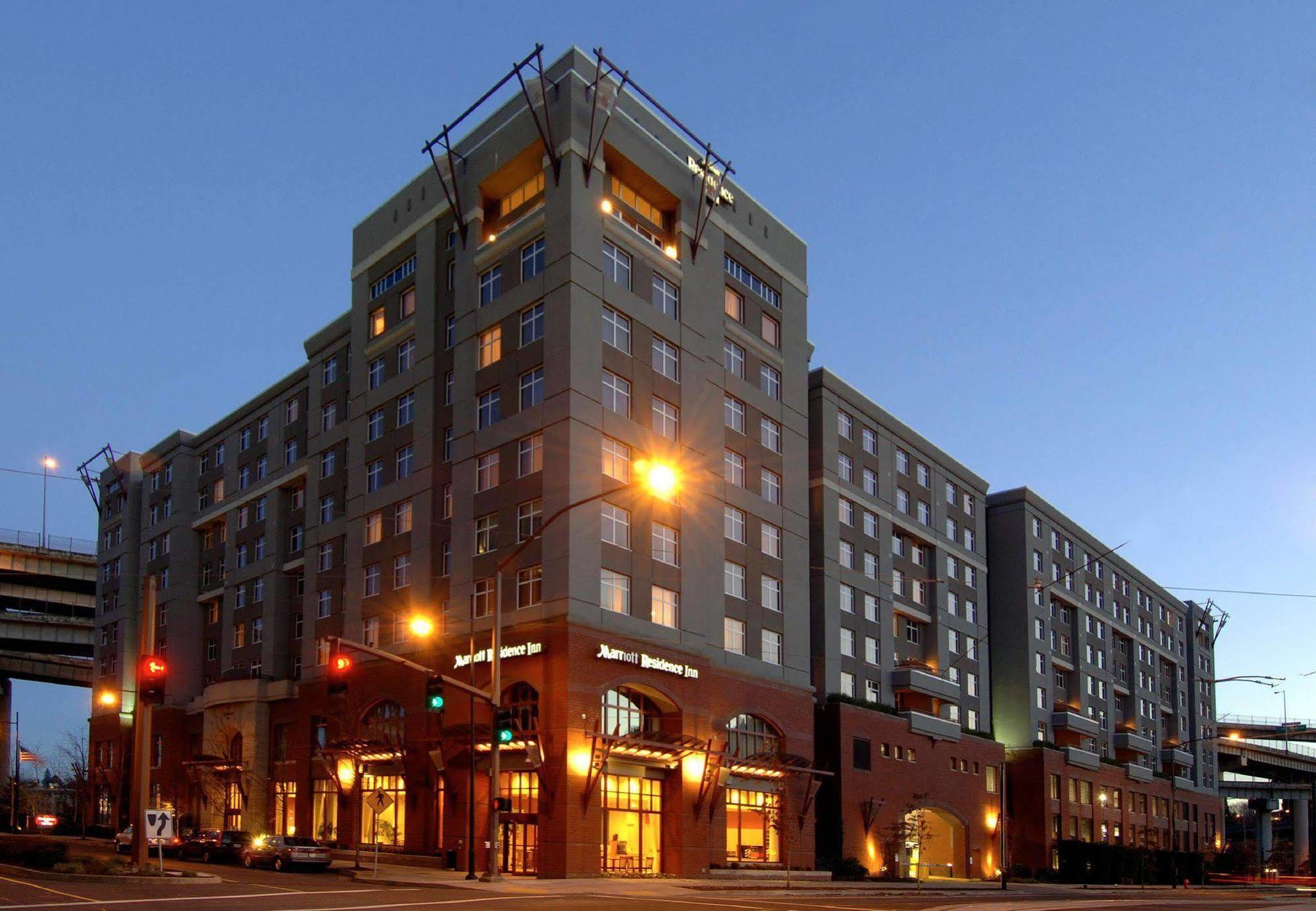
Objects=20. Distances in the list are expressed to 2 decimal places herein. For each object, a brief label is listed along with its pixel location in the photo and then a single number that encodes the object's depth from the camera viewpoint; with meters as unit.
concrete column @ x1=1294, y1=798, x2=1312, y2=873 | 154.19
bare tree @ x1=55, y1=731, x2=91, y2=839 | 90.56
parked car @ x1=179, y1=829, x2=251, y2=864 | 53.91
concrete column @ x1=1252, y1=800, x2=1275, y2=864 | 161.50
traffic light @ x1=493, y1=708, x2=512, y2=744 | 38.16
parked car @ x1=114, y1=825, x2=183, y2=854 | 55.00
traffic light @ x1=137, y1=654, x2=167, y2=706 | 32.97
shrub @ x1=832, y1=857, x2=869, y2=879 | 67.25
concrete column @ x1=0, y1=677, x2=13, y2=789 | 113.81
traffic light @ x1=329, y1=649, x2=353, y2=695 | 32.38
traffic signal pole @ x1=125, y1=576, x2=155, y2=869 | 35.03
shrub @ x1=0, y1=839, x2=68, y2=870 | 36.66
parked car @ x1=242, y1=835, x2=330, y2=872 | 49.44
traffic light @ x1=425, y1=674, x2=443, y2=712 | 36.28
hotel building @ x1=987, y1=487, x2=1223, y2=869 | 93.88
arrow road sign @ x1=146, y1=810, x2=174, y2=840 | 34.22
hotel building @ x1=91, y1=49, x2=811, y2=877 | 53.97
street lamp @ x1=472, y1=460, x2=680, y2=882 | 39.31
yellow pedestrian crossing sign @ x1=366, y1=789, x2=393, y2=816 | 45.59
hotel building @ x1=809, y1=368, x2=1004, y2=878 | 72.81
